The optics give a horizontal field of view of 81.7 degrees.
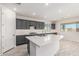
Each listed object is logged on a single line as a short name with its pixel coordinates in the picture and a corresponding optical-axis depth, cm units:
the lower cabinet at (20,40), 336
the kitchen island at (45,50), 138
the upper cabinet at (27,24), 369
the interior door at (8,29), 240
